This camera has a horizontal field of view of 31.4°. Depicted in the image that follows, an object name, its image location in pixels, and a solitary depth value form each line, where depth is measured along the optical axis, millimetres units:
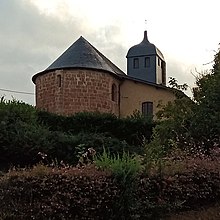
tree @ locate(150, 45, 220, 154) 10484
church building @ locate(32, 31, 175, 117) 27616
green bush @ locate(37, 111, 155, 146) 22047
